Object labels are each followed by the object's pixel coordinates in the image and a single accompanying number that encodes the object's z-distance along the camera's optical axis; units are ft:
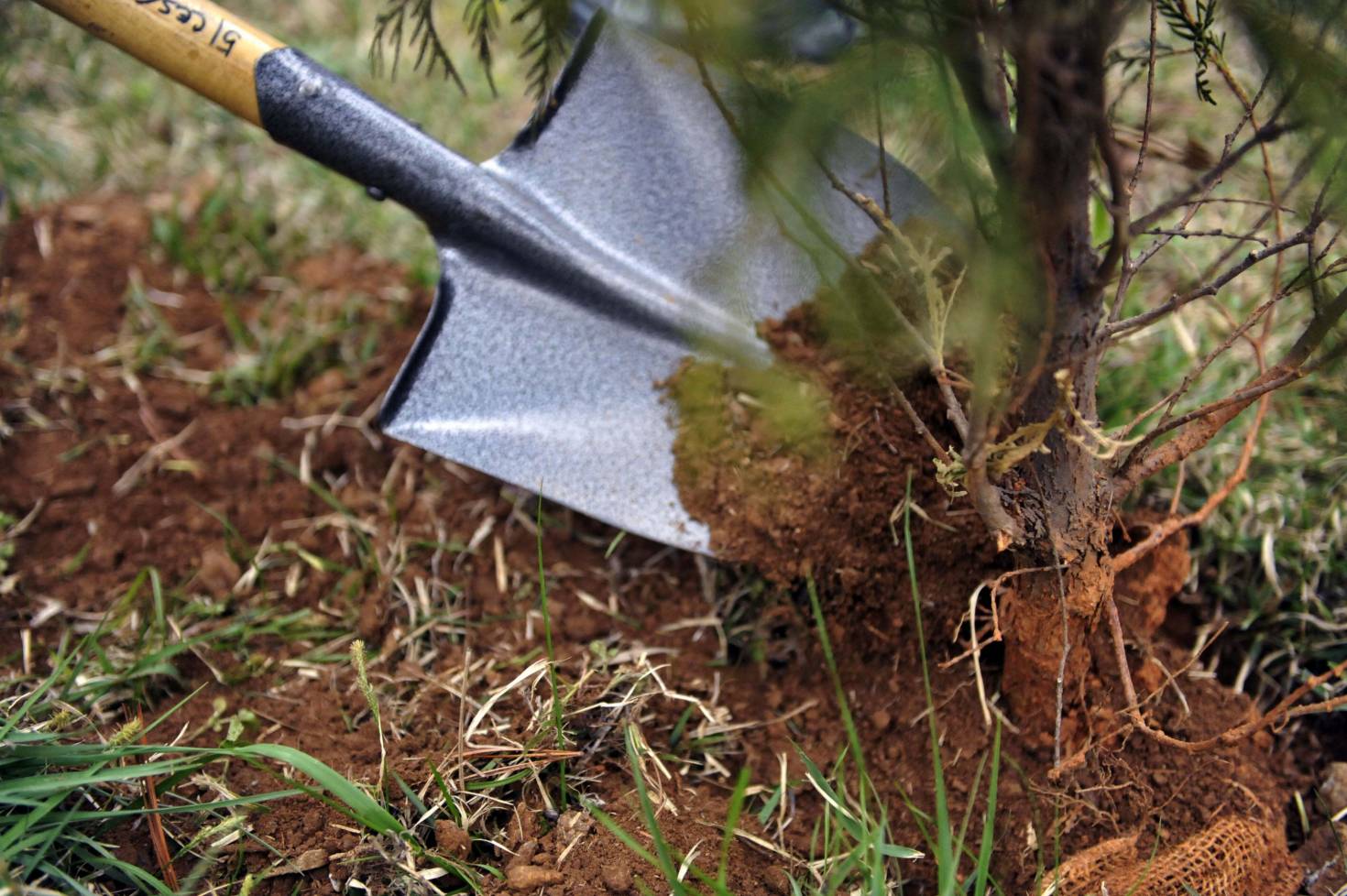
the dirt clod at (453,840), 2.61
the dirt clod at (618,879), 2.59
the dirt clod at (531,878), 2.58
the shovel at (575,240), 2.94
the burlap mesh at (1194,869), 2.60
